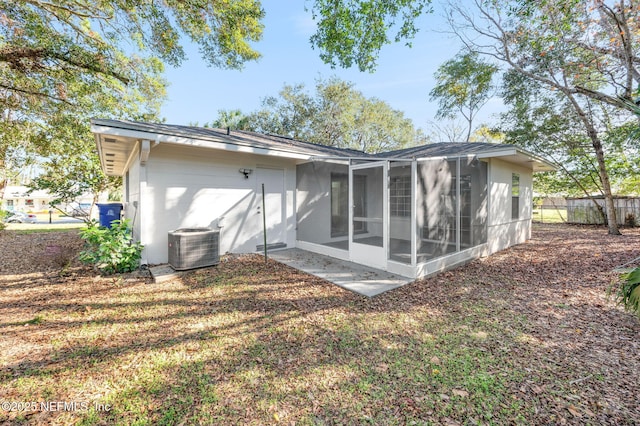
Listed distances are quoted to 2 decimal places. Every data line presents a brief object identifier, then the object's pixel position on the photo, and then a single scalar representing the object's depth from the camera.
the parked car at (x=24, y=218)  17.79
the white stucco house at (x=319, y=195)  5.19
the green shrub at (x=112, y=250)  4.77
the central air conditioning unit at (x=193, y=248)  4.91
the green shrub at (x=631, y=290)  1.86
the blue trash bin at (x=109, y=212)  7.09
